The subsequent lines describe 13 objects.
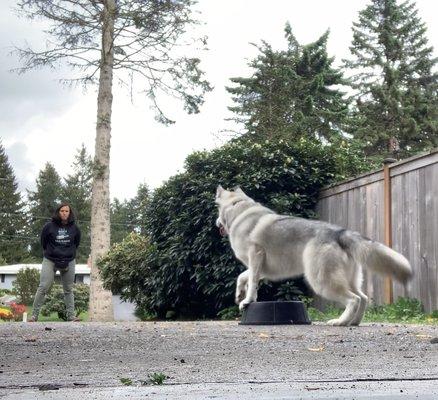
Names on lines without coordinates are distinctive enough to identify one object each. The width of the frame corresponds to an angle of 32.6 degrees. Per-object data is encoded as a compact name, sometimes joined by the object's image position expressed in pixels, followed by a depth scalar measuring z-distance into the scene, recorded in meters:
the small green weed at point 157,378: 3.55
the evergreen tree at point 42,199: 72.38
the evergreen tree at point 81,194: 71.06
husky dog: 7.41
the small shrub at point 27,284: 39.30
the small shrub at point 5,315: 23.64
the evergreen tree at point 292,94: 29.20
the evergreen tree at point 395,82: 41.16
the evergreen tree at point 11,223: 69.56
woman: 11.31
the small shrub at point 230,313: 11.70
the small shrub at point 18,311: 25.36
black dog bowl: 7.78
